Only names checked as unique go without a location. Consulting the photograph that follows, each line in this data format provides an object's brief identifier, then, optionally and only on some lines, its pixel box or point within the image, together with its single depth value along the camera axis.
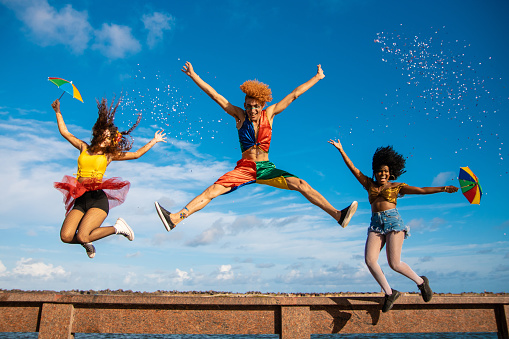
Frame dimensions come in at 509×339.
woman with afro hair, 4.88
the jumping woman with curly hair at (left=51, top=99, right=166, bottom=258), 5.24
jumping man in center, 5.14
